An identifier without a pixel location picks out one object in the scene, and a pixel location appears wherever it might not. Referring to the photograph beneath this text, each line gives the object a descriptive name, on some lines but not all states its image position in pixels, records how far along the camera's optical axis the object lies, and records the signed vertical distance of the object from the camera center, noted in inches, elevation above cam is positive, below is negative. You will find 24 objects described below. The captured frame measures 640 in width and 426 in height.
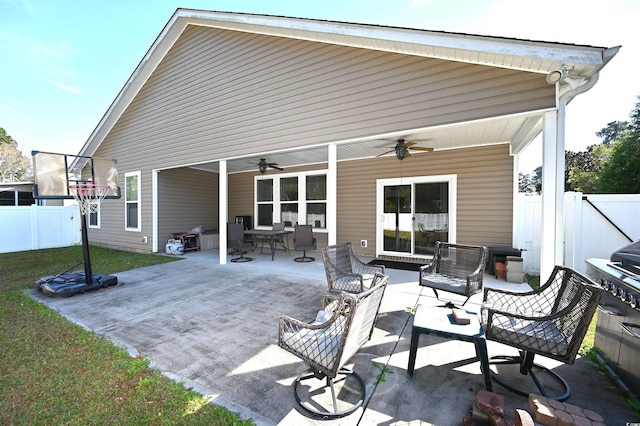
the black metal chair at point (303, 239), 265.3 -31.9
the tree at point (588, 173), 601.0 +100.8
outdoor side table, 76.2 -38.8
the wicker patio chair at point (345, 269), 134.0 -37.8
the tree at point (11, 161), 889.5 +166.0
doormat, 237.5 -55.3
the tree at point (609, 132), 936.9 +297.1
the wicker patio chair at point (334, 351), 66.9 -41.0
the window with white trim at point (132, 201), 342.0 +9.2
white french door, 251.3 -5.0
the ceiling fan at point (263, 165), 280.9 +49.1
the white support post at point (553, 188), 129.9 +11.2
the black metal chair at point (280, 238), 324.2 -38.5
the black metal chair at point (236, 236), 269.4 -30.1
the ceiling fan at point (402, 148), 195.2 +48.0
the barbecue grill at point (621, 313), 71.6 -32.4
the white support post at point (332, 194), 197.6 +11.6
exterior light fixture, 118.5 +64.6
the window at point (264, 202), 363.6 +9.2
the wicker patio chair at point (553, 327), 69.7 -38.4
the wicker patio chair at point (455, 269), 130.7 -36.2
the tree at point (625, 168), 367.6 +64.0
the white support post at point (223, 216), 258.8 -8.2
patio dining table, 279.3 -29.2
